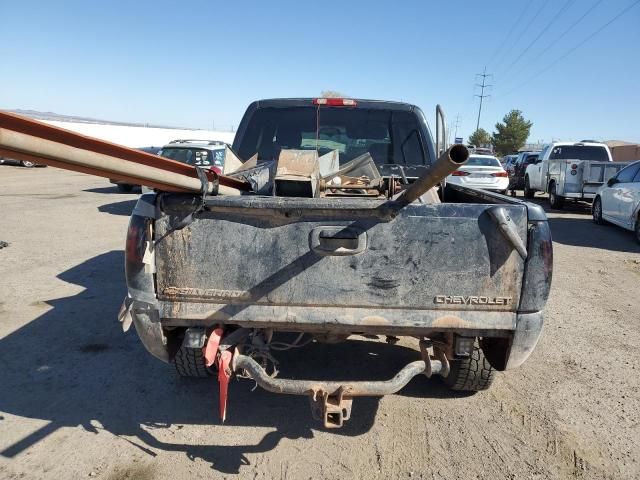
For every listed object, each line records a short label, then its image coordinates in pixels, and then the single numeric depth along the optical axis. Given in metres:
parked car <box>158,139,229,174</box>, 13.19
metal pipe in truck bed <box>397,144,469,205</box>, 2.03
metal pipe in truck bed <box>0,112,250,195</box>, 1.71
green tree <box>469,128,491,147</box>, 76.44
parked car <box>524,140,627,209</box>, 13.86
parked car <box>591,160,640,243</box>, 10.04
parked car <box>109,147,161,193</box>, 17.59
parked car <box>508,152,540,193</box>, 21.44
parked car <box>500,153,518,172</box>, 30.06
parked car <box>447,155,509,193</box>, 15.45
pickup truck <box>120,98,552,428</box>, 2.62
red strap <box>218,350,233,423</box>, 2.71
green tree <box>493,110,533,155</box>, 61.66
